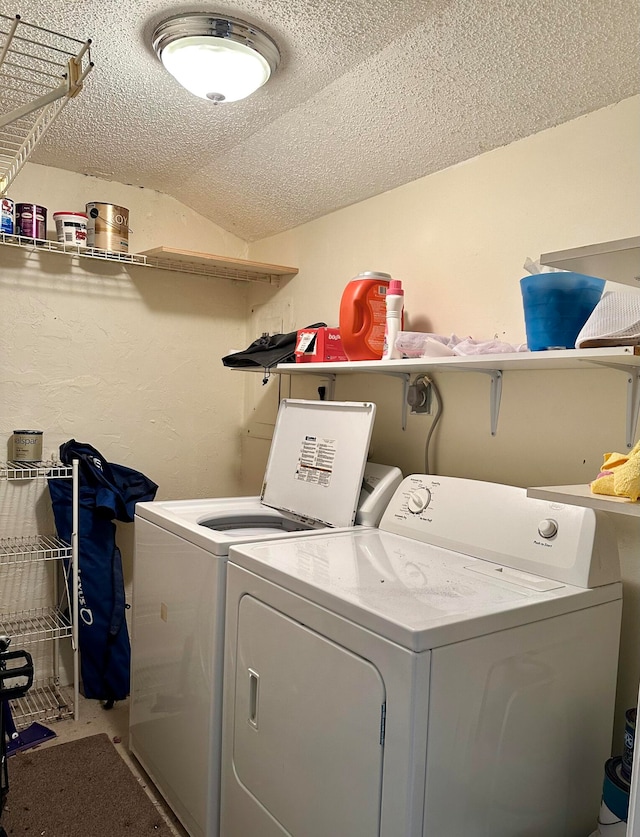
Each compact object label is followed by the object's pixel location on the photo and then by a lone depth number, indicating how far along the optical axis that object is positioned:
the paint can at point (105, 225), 2.57
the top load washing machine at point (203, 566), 1.73
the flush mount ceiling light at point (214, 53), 1.62
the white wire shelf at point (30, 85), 1.33
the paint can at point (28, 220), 2.43
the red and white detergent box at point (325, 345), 2.23
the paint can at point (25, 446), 2.49
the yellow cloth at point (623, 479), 1.13
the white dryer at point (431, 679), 1.14
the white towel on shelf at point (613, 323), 1.21
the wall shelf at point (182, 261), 2.54
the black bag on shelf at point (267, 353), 2.43
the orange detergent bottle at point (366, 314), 2.07
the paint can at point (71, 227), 2.49
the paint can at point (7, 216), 2.36
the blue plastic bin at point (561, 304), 1.43
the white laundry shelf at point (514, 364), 1.32
